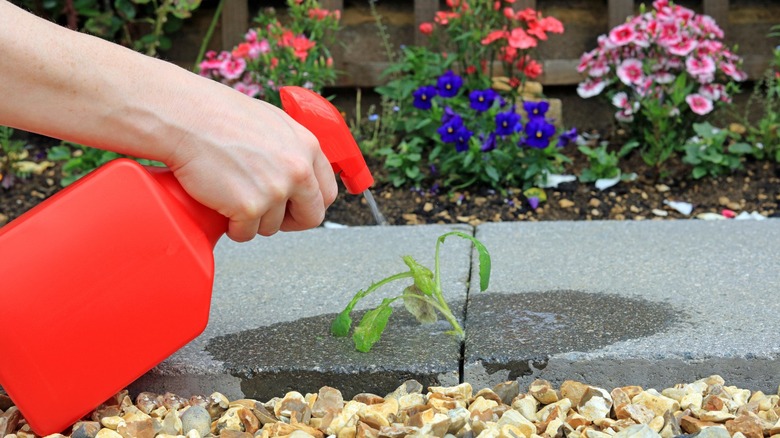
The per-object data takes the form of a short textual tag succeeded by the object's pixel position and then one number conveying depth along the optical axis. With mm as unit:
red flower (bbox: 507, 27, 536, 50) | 2621
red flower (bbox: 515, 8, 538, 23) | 2681
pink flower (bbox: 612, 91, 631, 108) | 2730
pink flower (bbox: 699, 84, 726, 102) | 2674
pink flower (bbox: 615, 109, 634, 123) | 2746
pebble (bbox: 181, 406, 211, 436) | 1219
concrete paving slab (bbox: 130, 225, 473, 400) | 1280
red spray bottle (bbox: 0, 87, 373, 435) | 1124
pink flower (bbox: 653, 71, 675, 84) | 2686
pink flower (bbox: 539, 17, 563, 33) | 2684
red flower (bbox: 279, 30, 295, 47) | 2762
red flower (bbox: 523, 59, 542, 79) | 2736
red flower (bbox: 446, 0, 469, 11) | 2738
